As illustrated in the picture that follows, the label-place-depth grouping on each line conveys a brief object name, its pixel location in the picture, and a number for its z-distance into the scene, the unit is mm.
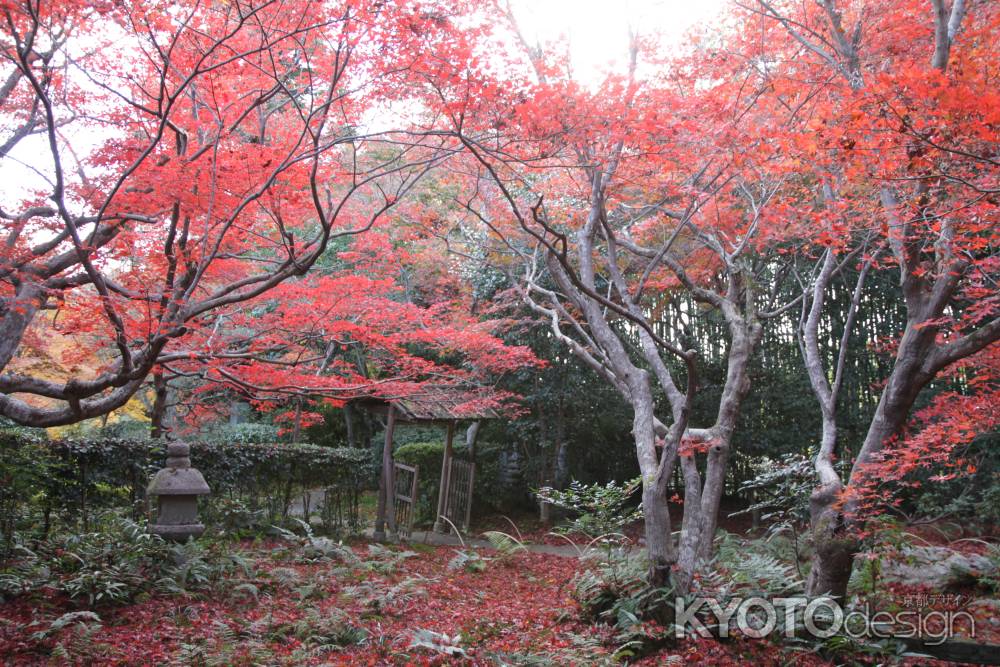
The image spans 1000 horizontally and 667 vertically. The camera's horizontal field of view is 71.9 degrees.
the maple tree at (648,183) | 6297
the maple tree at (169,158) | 5043
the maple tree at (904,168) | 4254
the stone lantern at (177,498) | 6426
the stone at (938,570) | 6652
